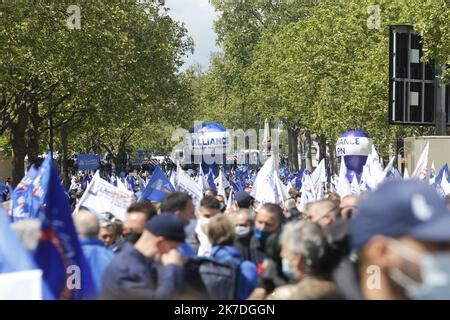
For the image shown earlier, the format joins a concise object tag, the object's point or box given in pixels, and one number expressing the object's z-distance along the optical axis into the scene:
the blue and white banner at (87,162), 40.47
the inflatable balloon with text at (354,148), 29.32
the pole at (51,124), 36.54
